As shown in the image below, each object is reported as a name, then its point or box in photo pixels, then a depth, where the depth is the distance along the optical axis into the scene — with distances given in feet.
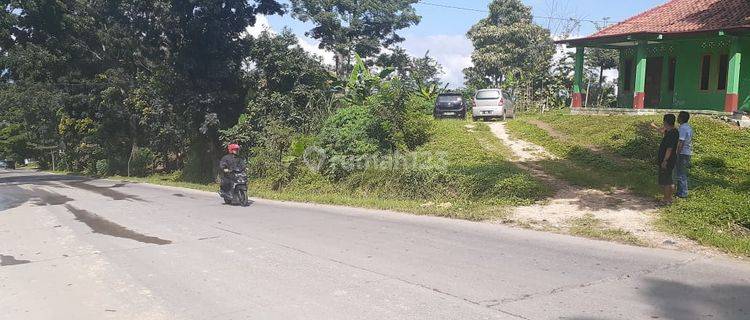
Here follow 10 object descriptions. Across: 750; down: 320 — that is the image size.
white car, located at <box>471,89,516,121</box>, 83.87
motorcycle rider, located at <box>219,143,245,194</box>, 45.70
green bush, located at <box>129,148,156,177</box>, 120.98
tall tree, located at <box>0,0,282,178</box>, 84.79
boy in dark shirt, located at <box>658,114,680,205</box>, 32.71
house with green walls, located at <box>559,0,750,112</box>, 61.00
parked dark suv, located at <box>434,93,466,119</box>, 87.92
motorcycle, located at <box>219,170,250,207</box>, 45.57
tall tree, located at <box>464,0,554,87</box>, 145.69
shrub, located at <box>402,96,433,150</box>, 60.95
